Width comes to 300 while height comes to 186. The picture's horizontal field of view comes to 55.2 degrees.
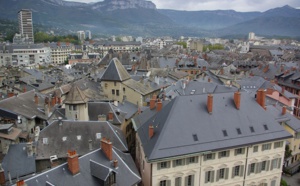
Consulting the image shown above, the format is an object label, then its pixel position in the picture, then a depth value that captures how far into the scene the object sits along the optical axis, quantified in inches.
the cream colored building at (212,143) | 1301.7
